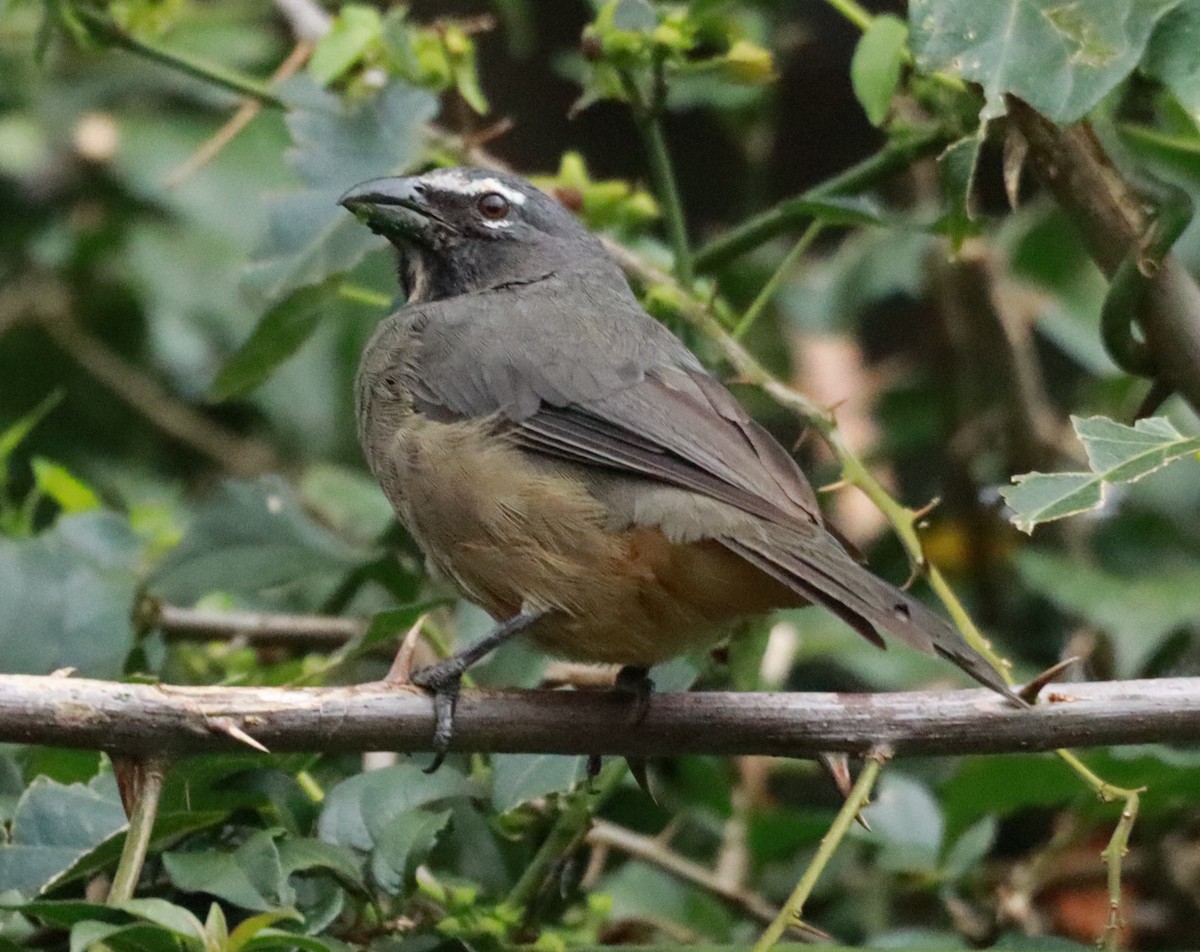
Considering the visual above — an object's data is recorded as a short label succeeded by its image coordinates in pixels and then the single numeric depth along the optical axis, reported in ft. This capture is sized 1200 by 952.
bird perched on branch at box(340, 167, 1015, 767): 17.90
